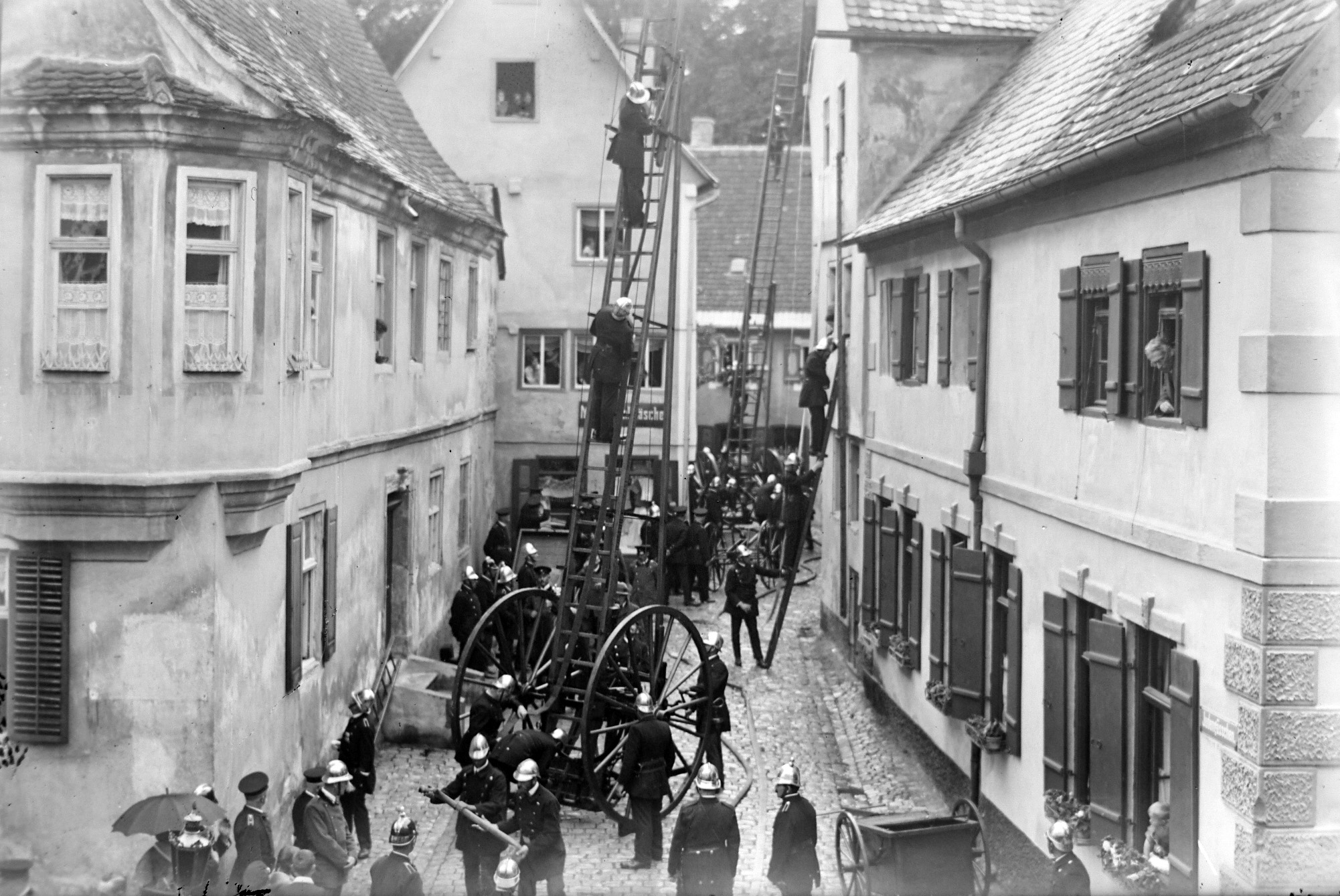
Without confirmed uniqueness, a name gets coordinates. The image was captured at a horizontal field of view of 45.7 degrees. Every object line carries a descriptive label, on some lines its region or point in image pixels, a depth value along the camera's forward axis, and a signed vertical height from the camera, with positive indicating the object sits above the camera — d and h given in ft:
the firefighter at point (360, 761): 46.39 -11.39
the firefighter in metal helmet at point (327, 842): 39.88 -11.66
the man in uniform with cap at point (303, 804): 40.27 -10.77
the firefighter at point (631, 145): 54.95 +8.31
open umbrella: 37.11 -10.28
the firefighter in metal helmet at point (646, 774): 47.06 -11.60
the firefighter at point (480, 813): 42.50 -11.53
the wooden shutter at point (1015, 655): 47.24 -7.97
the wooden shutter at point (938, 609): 56.85 -8.05
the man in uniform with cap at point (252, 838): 38.34 -11.09
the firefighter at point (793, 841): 40.73 -11.70
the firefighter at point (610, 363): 52.70 +0.69
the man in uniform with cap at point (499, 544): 83.15 -8.52
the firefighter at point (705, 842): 41.11 -11.89
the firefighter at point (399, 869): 36.06 -11.12
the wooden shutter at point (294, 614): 47.60 -7.04
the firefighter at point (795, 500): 78.79 -5.80
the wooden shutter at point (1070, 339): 42.43 +1.31
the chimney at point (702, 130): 161.68 +25.92
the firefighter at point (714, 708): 50.19 -10.38
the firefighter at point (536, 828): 41.52 -11.69
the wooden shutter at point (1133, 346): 38.01 +1.02
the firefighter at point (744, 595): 73.26 -9.76
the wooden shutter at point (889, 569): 64.69 -7.52
